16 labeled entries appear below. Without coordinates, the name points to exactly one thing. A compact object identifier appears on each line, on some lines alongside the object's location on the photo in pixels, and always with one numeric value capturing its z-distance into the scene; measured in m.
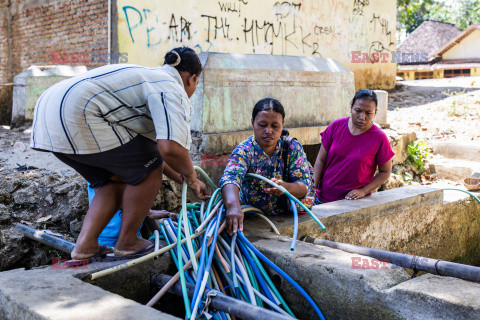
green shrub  7.37
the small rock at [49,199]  4.04
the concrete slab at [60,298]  2.03
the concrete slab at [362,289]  2.18
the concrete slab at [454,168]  7.07
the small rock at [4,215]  3.69
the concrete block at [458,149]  7.53
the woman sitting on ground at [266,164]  3.28
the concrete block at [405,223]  3.78
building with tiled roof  23.08
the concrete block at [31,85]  6.62
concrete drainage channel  2.12
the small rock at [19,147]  5.48
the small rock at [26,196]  3.97
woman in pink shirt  4.19
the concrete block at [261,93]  4.66
